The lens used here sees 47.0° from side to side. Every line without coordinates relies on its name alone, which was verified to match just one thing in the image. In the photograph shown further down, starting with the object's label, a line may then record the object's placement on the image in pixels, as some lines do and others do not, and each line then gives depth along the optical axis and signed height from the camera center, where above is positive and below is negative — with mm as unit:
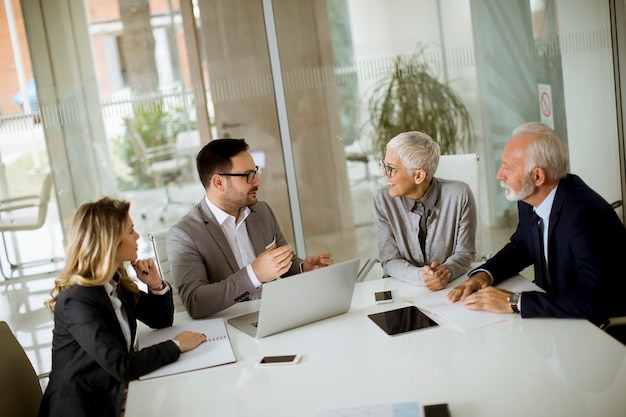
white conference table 1723 -773
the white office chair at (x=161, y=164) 4539 -343
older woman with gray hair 2996 -559
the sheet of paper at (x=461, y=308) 2230 -766
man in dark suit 2219 -626
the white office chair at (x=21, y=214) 4375 -522
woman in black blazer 2127 -632
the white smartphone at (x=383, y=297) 2535 -752
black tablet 2254 -765
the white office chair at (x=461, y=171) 3441 -469
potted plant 4844 -186
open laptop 2223 -649
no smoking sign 5066 -302
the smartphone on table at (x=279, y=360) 2072 -756
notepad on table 2127 -752
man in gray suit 2600 -556
